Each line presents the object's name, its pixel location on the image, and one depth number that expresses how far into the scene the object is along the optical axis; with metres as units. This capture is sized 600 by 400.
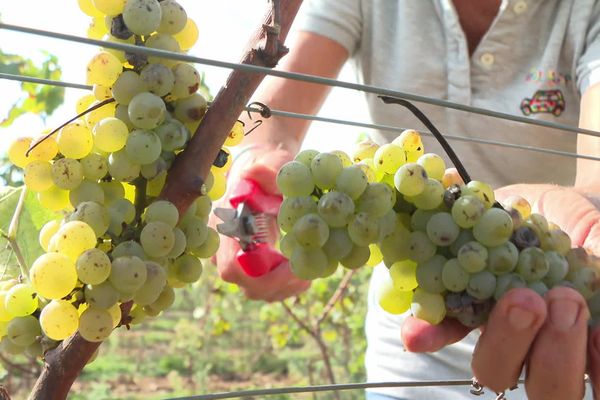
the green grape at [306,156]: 0.60
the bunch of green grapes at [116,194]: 0.55
